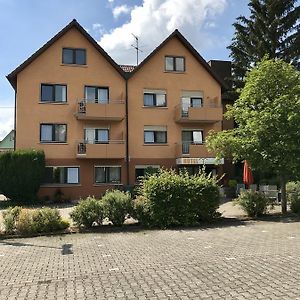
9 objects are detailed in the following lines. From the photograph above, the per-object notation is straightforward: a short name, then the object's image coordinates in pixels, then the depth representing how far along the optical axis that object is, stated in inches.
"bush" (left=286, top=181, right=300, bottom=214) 543.7
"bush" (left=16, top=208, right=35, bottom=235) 413.2
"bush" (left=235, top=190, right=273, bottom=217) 516.8
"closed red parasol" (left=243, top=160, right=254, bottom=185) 703.1
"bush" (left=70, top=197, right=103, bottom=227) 436.7
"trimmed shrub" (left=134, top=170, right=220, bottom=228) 448.7
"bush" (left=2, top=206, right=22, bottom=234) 412.7
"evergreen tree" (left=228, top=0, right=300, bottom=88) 1109.9
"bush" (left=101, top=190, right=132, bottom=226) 446.2
